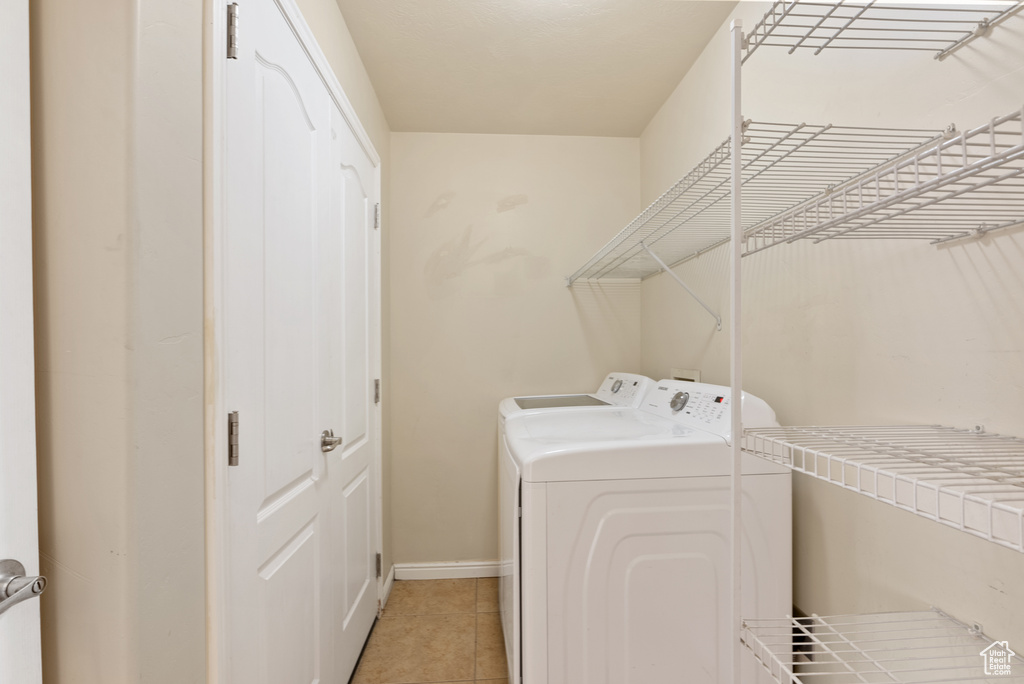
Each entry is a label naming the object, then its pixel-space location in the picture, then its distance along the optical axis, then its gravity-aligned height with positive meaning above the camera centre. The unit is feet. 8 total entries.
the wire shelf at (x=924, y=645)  2.61 -1.92
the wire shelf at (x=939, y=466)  1.58 -0.58
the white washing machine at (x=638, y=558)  4.01 -1.90
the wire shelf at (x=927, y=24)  2.84 +2.06
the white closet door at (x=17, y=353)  1.99 -0.07
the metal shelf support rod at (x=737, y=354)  2.52 -0.10
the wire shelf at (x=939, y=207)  1.77 +0.68
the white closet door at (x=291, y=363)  3.25 -0.23
